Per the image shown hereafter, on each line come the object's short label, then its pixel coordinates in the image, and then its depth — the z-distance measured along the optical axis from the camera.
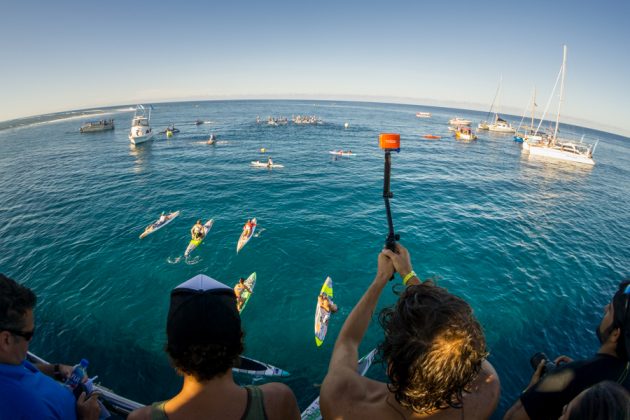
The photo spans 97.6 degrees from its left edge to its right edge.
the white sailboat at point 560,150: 58.62
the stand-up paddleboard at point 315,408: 9.39
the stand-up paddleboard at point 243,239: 21.67
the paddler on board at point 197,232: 21.83
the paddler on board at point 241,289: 16.00
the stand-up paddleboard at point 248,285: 16.24
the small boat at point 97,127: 91.12
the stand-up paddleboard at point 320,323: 13.75
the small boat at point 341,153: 53.39
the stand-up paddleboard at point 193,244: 21.00
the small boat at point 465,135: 76.88
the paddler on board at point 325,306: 14.81
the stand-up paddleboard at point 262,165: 43.94
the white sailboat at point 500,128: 106.12
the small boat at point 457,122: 132.64
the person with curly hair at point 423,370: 2.00
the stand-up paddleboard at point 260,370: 11.78
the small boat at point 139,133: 61.28
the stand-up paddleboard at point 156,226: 23.94
